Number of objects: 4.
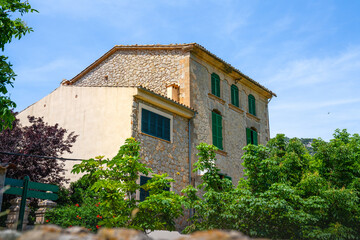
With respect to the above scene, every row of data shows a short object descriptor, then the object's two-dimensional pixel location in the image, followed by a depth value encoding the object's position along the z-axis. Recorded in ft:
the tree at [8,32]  26.72
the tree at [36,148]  41.99
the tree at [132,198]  31.24
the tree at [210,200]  37.37
